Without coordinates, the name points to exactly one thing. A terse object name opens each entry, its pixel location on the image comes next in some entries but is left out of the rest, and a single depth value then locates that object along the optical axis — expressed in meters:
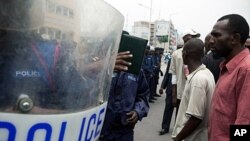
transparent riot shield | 0.56
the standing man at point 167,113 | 3.65
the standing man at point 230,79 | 1.17
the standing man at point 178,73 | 2.92
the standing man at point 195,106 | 1.57
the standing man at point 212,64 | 2.55
